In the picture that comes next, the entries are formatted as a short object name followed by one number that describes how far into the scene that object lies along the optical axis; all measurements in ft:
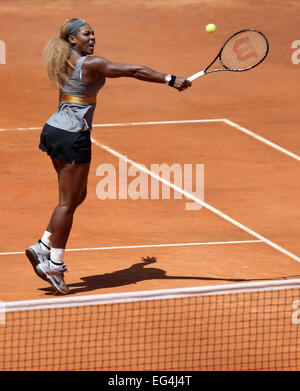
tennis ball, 78.82
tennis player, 64.18
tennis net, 54.34
